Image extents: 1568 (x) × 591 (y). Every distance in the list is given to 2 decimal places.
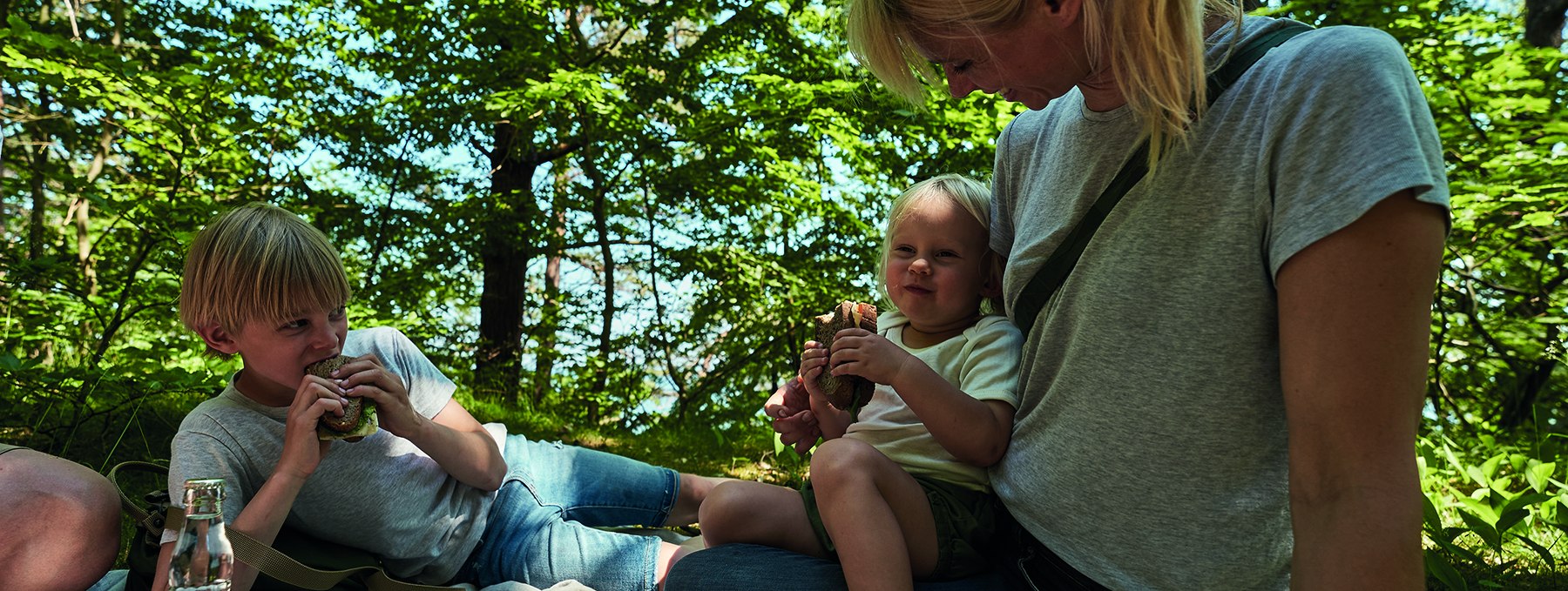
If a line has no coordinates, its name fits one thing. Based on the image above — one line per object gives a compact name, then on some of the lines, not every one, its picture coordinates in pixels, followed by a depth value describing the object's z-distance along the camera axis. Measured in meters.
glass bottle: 1.30
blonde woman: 1.28
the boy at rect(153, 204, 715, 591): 2.24
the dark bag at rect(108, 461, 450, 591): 2.06
